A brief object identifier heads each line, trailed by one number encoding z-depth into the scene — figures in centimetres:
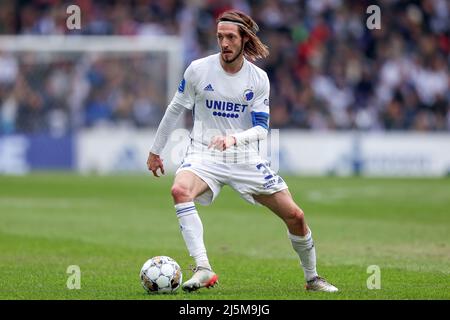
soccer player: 1933
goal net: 6253
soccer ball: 1881
